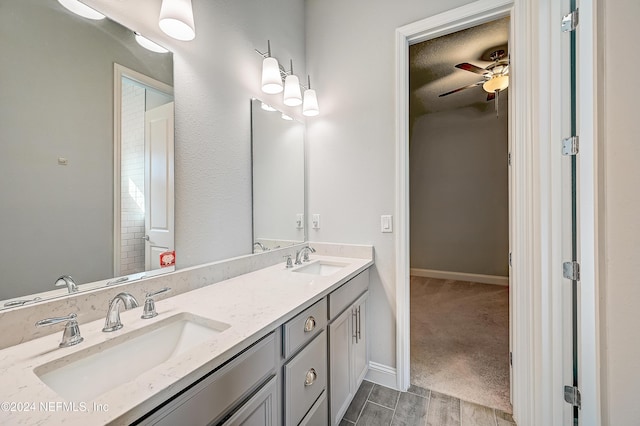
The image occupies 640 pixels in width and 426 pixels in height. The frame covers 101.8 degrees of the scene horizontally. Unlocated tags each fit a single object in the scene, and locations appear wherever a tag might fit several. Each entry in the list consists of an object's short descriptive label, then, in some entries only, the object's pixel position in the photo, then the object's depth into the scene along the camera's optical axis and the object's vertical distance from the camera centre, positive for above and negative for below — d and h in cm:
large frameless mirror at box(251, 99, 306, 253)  174 +27
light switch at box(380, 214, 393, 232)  186 -6
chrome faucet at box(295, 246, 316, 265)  181 -30
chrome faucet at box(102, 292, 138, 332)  84 -32
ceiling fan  247 +138
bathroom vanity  56 -42
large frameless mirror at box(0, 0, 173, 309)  81 +22
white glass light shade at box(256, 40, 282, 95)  168 +90
